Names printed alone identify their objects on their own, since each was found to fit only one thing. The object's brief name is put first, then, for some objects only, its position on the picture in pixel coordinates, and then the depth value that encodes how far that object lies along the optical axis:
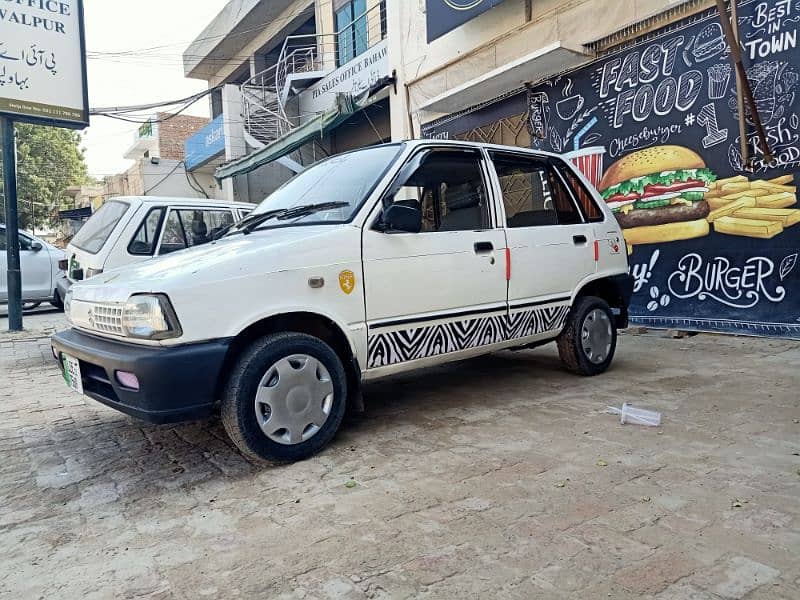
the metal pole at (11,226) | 8.32
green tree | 28.95
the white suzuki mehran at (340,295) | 2.74
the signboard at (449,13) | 8.55
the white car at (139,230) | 5.73
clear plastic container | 3.48
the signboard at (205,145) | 17.58
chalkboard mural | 5.60
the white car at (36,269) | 9.93
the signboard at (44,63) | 8.37
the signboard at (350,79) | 12.01
